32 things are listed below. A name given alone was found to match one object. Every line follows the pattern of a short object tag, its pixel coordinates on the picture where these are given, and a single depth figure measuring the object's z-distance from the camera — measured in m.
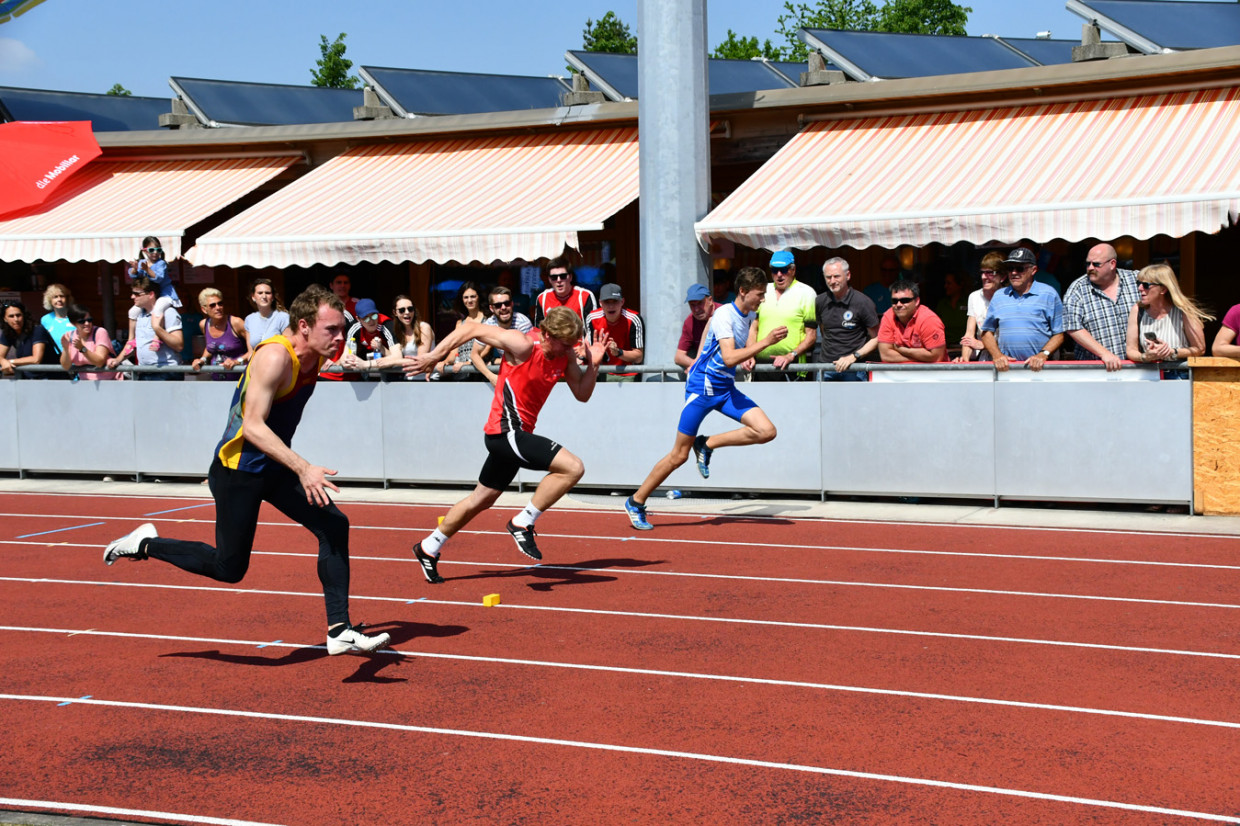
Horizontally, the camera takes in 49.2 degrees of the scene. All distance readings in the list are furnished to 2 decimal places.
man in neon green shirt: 12.48
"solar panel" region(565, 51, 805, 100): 17.64
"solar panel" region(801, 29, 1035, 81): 16.44
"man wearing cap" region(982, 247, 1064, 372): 11.66
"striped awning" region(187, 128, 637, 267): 15.13
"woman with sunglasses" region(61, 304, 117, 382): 15.18
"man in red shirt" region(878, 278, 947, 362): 12.28
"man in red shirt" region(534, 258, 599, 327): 13.35
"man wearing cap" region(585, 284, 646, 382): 13.26
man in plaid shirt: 11.33
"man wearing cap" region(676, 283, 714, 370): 12.70
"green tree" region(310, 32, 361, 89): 53.72
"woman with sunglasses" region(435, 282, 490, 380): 13.46
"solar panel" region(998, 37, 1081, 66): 21.02
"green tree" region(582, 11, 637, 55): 66.50
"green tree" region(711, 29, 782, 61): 67.43
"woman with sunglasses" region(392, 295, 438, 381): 14.08
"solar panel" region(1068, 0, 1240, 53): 14.73
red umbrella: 18.94
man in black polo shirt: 12.49
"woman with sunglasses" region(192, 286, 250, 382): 14.61
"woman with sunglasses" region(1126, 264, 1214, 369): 10.99
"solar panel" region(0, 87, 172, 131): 21.89
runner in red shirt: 9.07
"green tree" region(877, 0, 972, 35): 58.72
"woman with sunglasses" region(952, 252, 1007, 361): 12.59
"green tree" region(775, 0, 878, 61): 59.91
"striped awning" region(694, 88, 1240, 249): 12.40
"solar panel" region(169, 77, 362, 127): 20.52
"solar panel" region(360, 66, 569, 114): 19.31
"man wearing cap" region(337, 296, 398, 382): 14.38
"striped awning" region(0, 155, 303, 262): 17.22
